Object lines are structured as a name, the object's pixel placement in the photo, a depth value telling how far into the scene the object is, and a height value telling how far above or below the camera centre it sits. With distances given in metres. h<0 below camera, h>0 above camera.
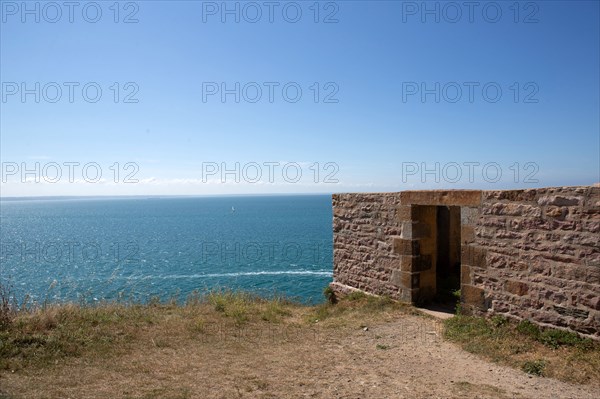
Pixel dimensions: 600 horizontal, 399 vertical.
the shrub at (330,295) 9.56 -2.44
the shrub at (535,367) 4.49 -2.04
